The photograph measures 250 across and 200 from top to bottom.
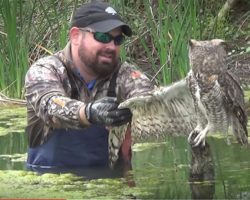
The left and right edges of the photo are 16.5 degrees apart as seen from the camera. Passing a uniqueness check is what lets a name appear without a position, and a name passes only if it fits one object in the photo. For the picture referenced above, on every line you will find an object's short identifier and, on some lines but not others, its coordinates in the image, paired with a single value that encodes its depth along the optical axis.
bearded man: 5.75
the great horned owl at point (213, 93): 4.94
